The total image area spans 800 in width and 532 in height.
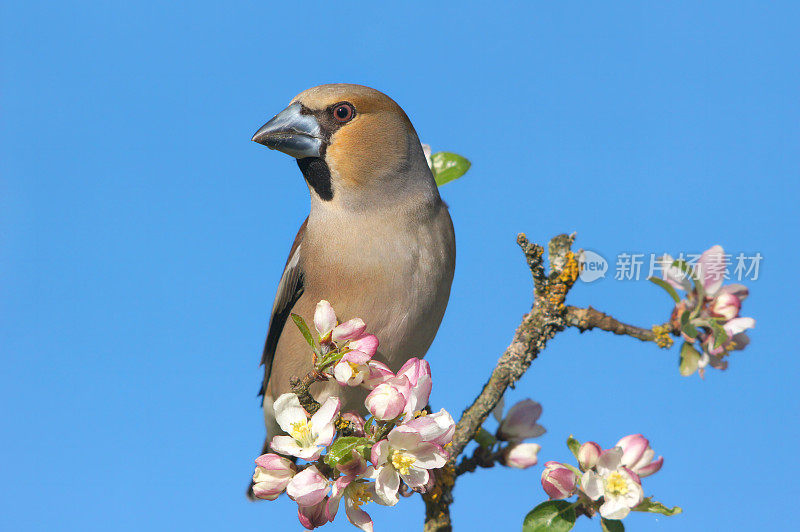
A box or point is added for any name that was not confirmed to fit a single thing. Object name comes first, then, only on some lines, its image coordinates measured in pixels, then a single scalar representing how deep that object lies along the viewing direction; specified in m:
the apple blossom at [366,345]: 3.93
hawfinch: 5.27
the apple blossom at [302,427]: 3.84
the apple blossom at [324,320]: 4.00
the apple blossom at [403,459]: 3.74
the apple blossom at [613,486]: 4.16
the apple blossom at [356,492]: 3.87
